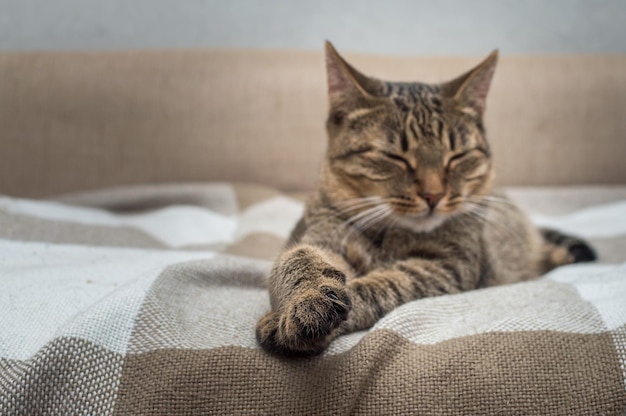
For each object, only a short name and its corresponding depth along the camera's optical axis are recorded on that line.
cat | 0.50
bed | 0.42
